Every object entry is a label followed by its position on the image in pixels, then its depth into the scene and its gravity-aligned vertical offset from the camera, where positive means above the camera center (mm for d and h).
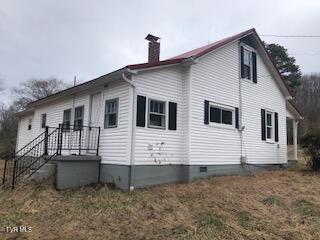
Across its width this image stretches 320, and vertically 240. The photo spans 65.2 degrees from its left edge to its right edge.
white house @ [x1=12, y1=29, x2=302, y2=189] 8151 +1261
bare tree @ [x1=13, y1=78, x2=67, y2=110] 36436 +7833
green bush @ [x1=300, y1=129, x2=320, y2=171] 11254 +211
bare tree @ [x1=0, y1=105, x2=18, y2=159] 22746 +1269
